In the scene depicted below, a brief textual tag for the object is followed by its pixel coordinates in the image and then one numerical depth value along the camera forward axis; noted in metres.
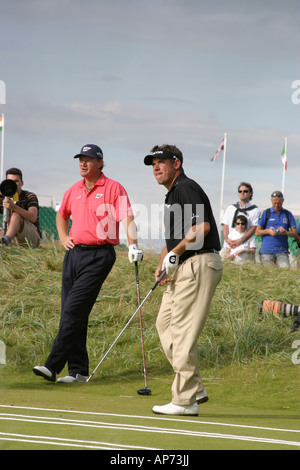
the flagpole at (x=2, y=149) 28.41
